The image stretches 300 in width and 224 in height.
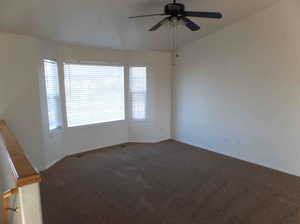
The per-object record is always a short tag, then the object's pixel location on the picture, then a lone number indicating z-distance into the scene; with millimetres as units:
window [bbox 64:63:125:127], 4168
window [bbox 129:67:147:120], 4902
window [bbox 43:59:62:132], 3680
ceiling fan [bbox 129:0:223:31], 2416
